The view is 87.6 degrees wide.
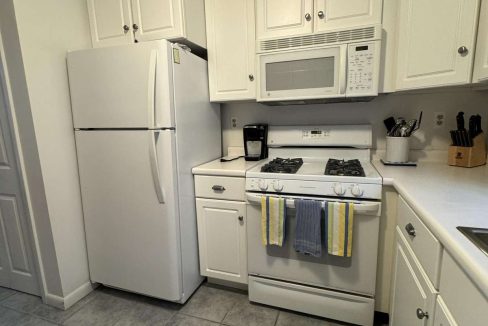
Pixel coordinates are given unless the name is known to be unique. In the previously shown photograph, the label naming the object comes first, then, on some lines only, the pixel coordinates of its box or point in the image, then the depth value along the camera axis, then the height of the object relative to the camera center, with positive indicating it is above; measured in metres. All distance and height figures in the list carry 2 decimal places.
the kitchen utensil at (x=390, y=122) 1.79 -0.07
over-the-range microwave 1.53 +0.26
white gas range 1.39 -0.82
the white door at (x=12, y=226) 1.66 -0.72
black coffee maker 1.99 -0.20
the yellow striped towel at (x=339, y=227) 1.35 -0.61
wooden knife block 1.57 -0.27
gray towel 1.40 -0.62
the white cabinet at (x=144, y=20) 1.67 +0.66
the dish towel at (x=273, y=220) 1.48 -0.61
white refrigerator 1.50 -0.26
